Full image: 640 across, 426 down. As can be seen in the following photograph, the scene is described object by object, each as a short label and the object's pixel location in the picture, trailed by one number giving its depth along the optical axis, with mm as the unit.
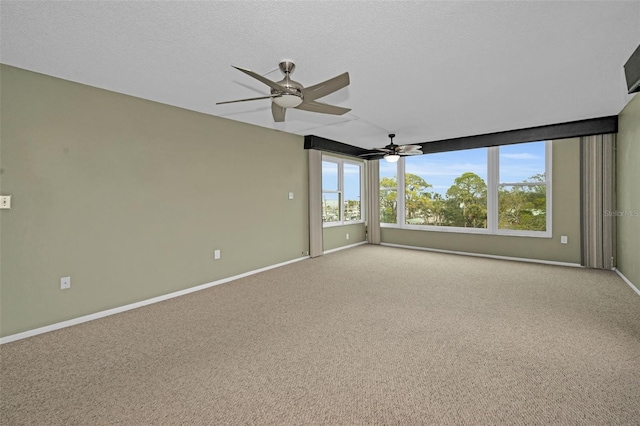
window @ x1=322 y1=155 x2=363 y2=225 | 6672
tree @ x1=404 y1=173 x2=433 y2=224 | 6871
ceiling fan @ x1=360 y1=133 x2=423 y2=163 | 5065
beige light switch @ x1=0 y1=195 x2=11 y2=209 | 2539
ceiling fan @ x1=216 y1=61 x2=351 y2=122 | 2297
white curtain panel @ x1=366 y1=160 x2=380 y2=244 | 7441
